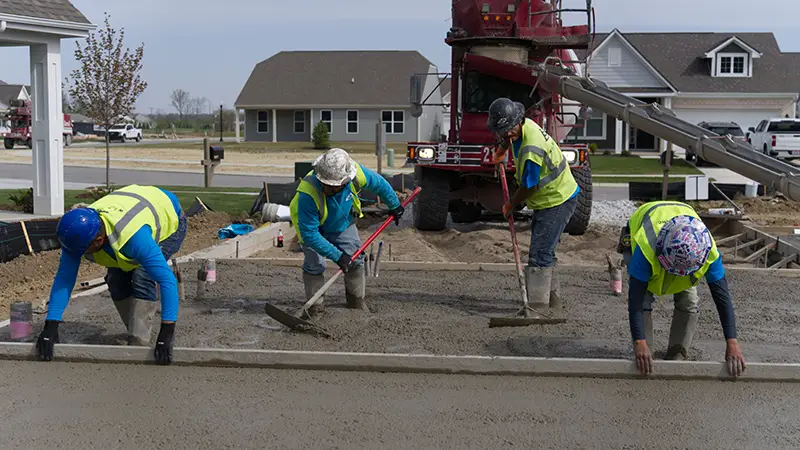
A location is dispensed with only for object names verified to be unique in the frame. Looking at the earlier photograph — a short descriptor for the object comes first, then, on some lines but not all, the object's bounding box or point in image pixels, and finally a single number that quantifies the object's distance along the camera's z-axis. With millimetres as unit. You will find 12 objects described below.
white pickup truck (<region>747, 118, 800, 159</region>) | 30453
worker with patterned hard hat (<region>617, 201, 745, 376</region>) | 5488
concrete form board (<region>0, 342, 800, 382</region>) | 6102
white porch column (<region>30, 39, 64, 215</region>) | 14609
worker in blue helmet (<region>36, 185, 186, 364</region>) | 5988
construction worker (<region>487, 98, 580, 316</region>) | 7535
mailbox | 21719
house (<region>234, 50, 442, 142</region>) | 49906
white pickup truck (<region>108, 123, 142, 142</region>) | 59406
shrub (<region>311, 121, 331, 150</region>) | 45469
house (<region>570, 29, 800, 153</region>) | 40906
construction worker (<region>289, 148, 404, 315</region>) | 7180
